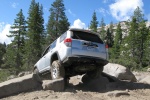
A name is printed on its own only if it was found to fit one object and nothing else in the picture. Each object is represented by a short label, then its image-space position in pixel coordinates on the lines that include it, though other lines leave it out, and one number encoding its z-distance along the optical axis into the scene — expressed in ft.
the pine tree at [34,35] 93.53
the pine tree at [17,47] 93.18
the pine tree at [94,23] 141.04
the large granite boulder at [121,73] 26.80
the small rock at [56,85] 19.29
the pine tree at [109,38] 201.79
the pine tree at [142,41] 116.50
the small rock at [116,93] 17.44
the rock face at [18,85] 20.54
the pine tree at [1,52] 131.82
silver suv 19.34
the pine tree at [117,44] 138.14
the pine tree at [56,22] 109.81
